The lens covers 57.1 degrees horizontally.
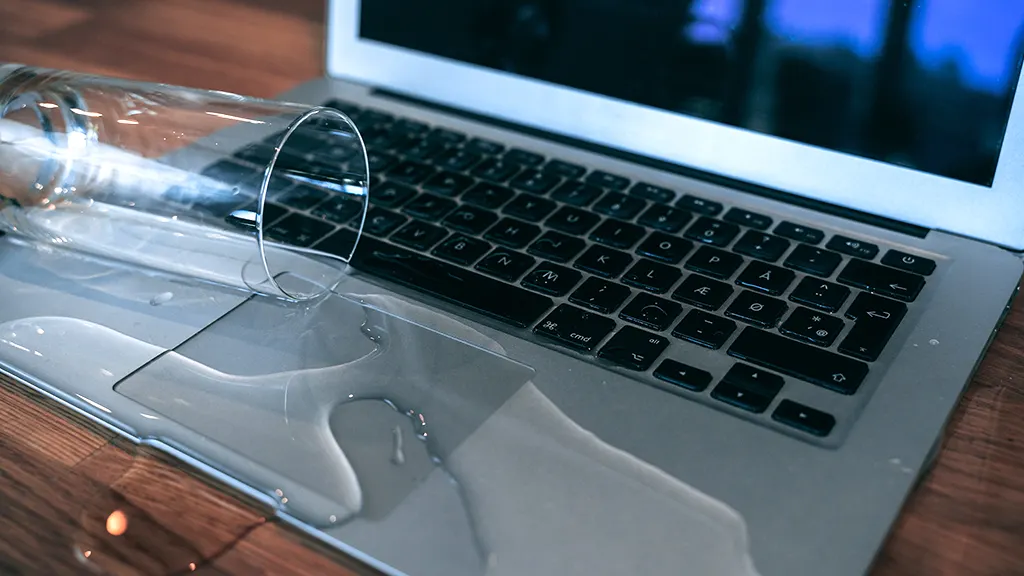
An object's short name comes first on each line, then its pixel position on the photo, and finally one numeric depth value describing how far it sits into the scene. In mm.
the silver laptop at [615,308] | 372
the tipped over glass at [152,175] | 512
